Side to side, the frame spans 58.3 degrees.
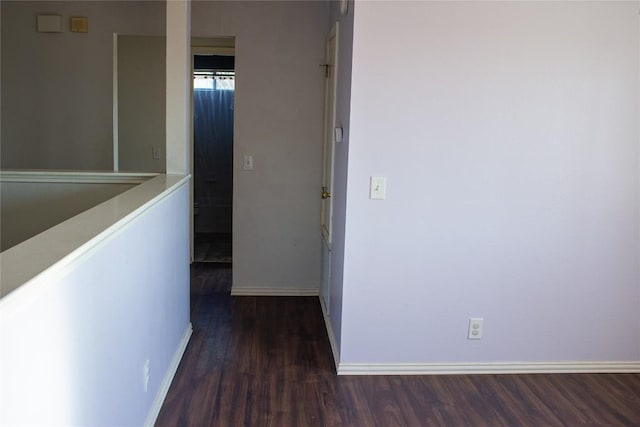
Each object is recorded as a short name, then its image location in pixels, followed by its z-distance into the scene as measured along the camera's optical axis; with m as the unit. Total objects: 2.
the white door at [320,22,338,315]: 3.69
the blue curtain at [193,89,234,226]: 6.43
